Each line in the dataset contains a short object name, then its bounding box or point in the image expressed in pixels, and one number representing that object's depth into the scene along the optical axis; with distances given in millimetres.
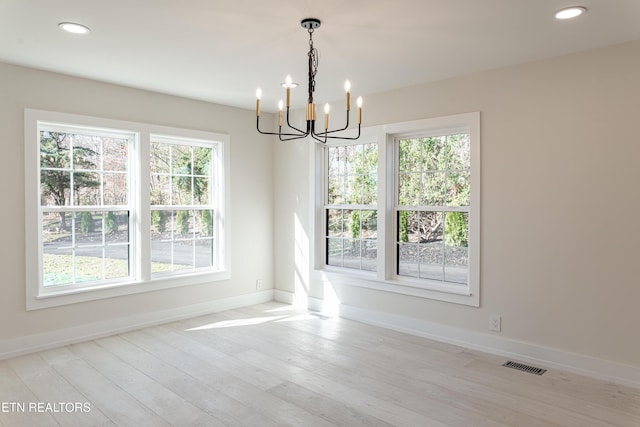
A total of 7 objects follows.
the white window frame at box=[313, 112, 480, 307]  4000
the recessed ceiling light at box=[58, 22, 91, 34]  2871
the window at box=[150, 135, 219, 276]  4867
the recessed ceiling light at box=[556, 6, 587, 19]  2605
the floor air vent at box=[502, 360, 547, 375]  3475
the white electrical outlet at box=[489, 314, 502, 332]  3859
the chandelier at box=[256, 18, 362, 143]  2727
